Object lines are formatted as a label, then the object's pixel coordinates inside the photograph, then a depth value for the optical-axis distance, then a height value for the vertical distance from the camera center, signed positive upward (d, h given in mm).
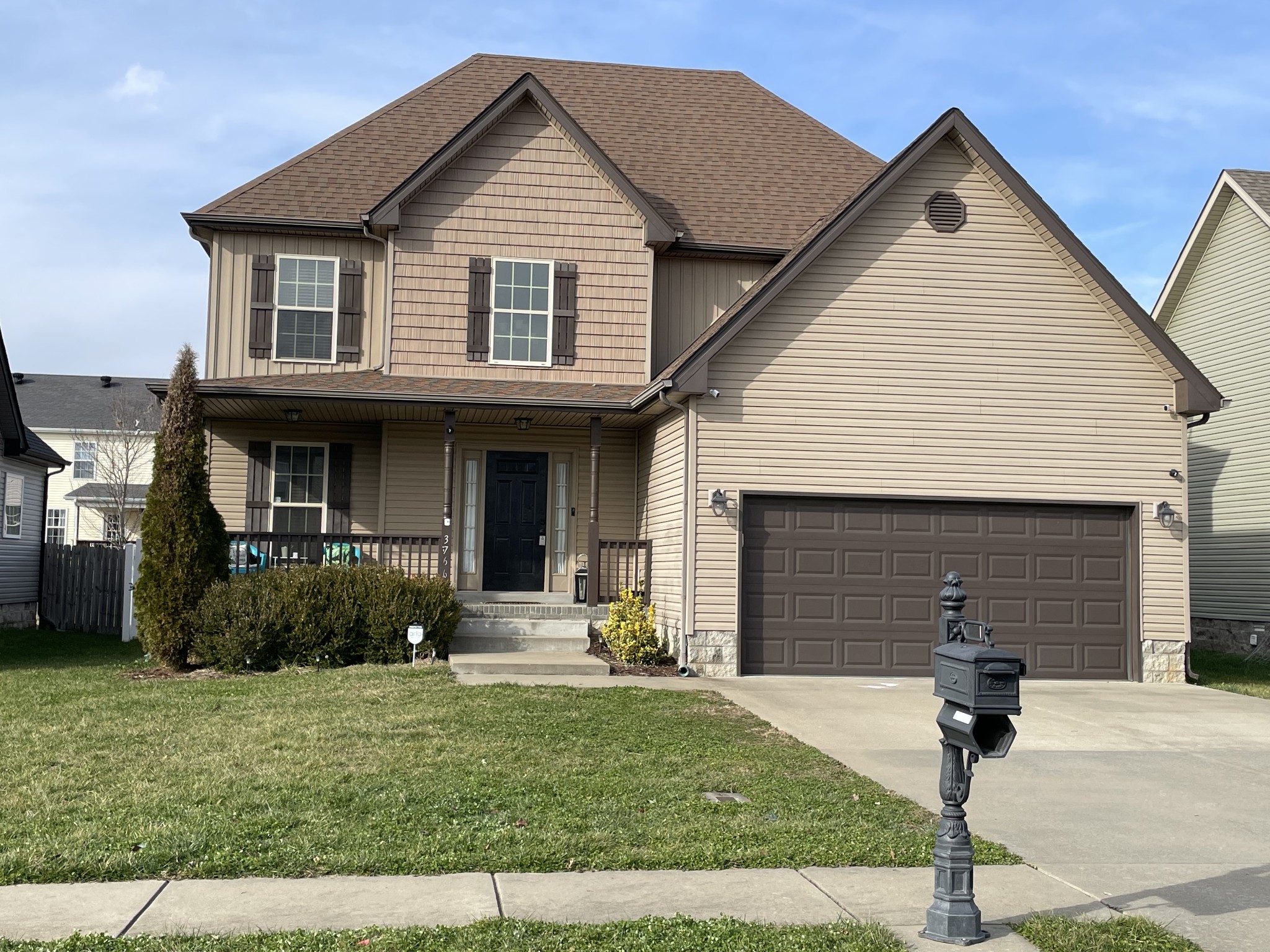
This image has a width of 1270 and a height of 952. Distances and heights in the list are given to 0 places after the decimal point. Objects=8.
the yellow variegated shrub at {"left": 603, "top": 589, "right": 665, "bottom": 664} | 14156 -1034
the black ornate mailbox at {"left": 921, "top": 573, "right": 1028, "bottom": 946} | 4742 -744
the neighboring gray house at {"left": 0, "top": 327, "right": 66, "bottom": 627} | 20094 +536
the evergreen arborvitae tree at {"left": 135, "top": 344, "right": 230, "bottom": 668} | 13453 +11
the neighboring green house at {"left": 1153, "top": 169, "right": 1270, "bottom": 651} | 19391 +2477
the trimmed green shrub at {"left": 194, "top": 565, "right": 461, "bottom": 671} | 13305 -866
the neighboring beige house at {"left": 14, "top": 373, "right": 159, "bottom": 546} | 39469 +2835
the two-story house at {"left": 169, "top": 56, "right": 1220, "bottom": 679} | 14266 +1988
